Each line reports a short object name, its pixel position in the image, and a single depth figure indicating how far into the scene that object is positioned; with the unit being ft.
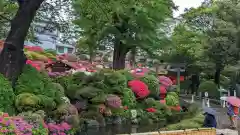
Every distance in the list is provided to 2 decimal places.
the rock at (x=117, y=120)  61.11
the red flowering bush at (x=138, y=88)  73.05
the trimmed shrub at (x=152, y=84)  78.33
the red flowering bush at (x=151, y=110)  71.77
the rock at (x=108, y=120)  59.36
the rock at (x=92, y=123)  53.56
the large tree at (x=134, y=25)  86.94
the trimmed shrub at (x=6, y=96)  39.52
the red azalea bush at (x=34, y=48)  82.26
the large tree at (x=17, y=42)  41.91
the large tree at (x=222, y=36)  92.63
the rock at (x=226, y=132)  38.72
